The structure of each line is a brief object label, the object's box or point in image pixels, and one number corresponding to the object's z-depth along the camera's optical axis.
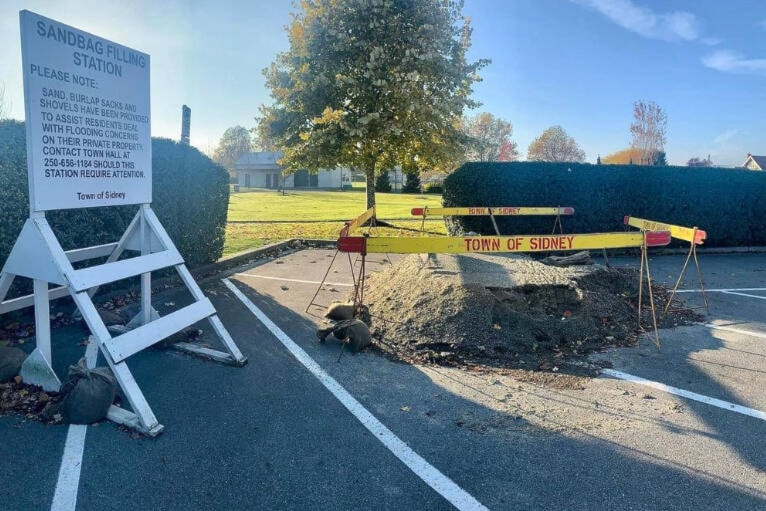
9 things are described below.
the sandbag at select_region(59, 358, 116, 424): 3.43
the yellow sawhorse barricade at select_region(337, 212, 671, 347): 5.10
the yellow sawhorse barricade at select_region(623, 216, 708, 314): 6.17
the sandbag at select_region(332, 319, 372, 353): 5.00
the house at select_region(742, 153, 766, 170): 60.63
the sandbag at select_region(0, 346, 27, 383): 3.95
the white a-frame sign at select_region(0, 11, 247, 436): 3.53
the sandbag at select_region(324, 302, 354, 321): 5.93
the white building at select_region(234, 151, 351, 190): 62.69
